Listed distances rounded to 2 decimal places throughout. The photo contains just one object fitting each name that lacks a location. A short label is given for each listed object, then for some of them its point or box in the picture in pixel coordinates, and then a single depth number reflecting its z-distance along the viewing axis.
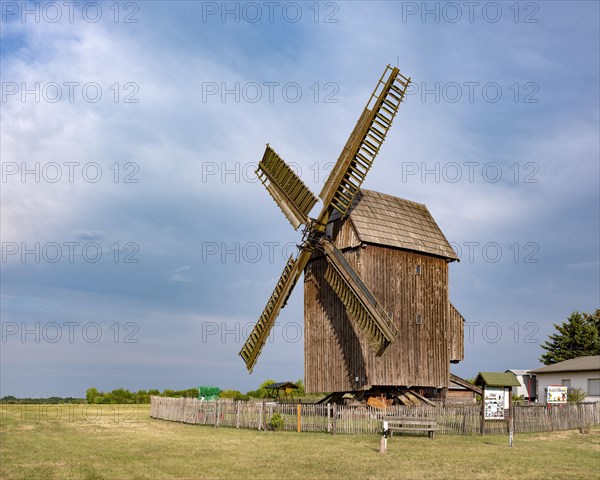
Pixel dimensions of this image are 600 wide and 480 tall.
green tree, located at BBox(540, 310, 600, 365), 59.97
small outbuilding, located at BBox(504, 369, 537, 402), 54.66
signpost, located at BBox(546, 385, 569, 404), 29.09
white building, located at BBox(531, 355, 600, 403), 42.03
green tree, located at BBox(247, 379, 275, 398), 54.28
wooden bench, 24.43
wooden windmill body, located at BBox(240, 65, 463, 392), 30.12
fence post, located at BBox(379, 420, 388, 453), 20.05
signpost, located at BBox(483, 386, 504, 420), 25.44
